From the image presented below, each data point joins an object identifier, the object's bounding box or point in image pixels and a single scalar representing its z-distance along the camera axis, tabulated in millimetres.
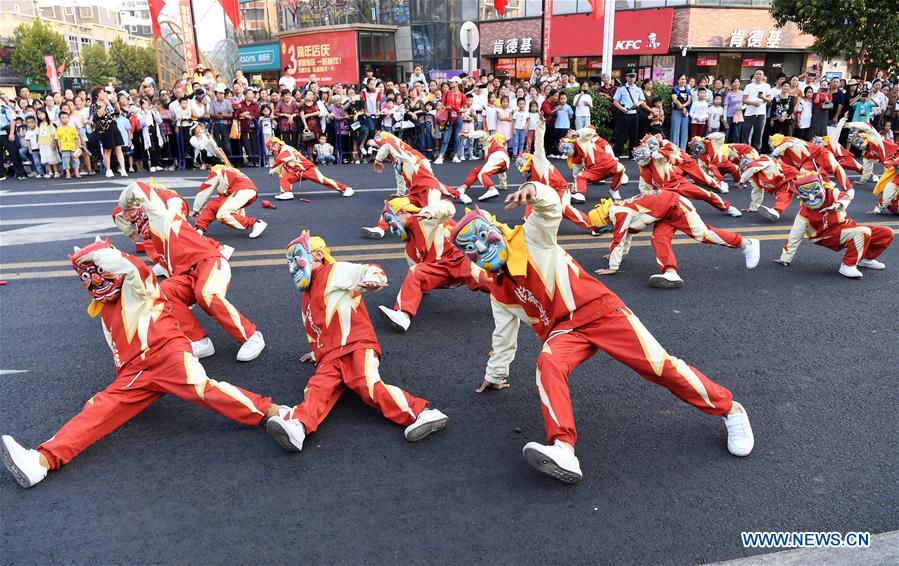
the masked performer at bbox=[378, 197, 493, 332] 6043
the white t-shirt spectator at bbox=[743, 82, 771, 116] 16703
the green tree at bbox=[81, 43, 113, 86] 69188
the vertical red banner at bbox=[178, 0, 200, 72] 30562
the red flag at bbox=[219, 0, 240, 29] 24234
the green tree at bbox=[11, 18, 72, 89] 58875
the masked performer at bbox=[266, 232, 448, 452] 4250
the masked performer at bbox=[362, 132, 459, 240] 8680
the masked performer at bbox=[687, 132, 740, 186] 11688
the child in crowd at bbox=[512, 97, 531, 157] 16547
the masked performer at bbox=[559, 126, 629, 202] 10961
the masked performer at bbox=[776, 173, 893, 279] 7348
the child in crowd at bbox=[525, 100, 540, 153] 16509
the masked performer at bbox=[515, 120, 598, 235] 8500
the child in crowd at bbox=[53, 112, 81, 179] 14477
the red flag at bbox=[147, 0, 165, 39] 23156
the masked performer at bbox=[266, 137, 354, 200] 11719
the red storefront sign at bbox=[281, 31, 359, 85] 36938
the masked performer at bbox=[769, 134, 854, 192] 10258
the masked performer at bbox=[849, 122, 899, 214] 10312
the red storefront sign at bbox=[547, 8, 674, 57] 29078
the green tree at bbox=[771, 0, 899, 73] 18359
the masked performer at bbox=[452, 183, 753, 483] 3738
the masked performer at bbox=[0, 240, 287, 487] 4133
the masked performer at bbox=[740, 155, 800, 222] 10203
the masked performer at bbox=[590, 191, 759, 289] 7262
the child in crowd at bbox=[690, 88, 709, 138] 16312
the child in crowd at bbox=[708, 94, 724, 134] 16375
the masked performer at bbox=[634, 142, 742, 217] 9125
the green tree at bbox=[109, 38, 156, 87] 71688
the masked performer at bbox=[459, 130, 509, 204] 10953
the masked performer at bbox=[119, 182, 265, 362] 5465
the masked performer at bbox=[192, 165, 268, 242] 9094
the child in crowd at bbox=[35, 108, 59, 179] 14656
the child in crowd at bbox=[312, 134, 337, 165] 16328
